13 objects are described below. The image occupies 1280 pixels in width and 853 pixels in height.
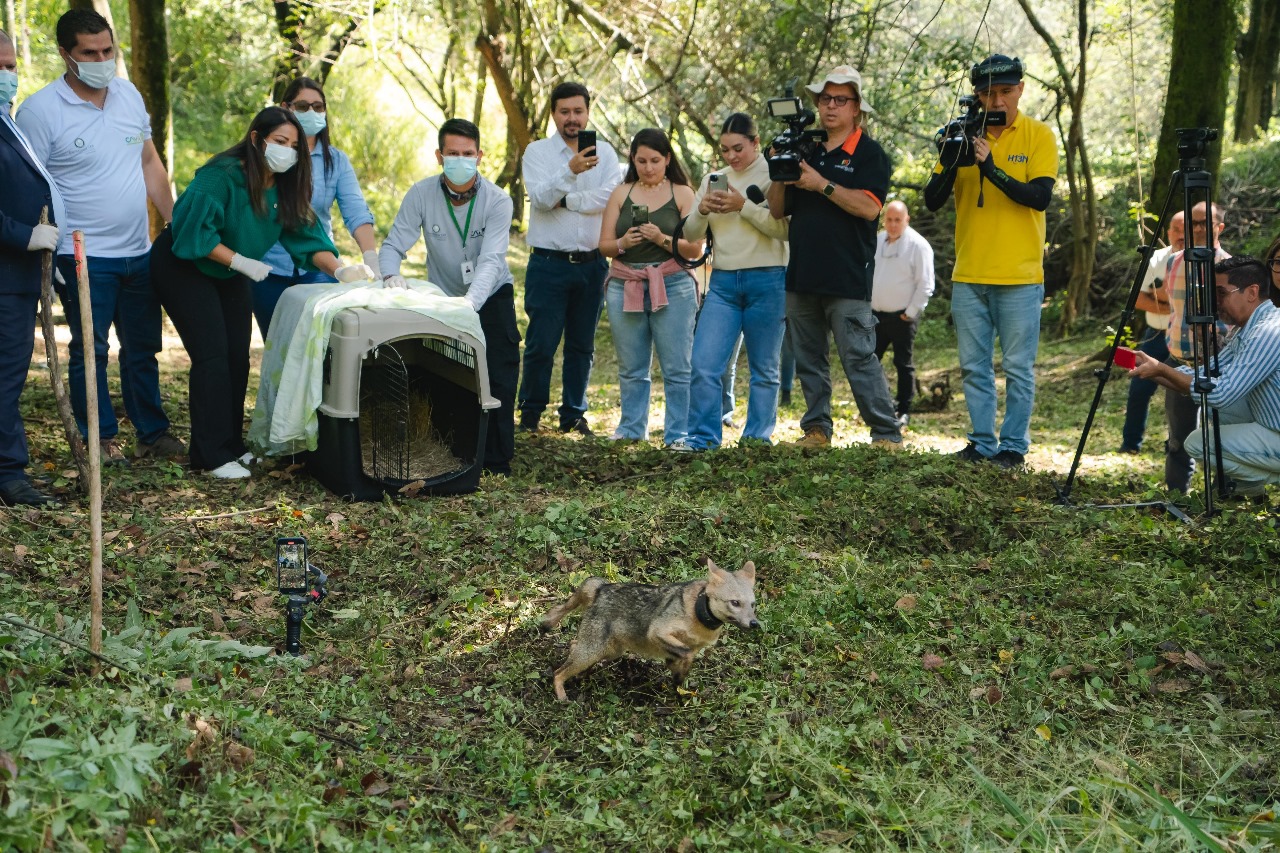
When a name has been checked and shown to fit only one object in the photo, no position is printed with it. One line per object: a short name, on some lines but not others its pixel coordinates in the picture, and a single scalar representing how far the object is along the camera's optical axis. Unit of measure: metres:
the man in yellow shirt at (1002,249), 6.80
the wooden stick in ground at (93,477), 3.69
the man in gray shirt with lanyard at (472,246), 6.87
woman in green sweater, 6.23
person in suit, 5.60
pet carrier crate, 5.91
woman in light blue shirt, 7.02
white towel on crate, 5.95
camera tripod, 5.43
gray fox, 3.85
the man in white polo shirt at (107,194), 6.29
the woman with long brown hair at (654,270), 7.46
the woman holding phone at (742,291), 7.31
